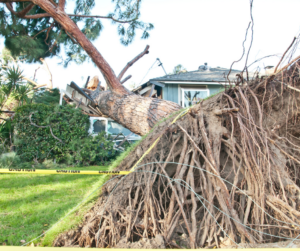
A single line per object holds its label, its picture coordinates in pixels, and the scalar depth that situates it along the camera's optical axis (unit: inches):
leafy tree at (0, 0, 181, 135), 249.0
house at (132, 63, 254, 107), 549.0
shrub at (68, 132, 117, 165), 377.6
